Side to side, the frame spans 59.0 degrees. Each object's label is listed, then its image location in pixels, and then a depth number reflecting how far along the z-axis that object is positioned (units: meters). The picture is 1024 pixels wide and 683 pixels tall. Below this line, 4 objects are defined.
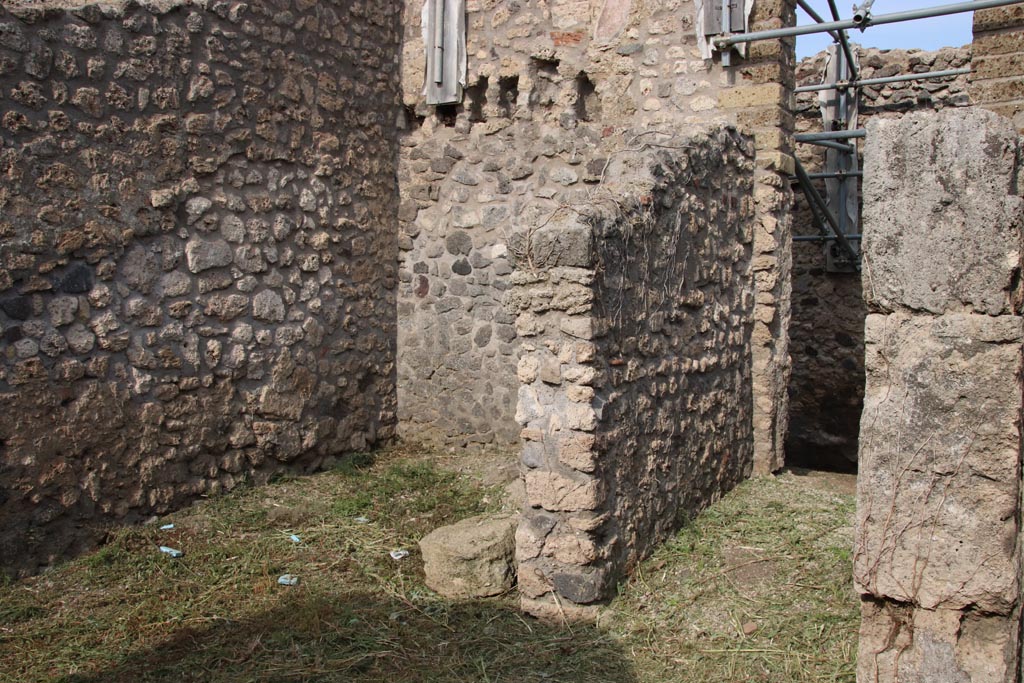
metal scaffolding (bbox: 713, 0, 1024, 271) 7.48
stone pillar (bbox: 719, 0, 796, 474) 5.86
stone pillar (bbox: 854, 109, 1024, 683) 2.68
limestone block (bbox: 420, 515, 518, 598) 4.62
